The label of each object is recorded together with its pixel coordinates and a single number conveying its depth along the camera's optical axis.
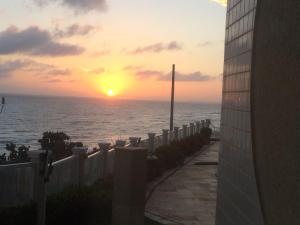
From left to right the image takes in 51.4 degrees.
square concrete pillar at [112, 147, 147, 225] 5.00
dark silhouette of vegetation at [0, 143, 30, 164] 7.59
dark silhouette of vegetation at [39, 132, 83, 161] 9.45
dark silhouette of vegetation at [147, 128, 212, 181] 9.25
